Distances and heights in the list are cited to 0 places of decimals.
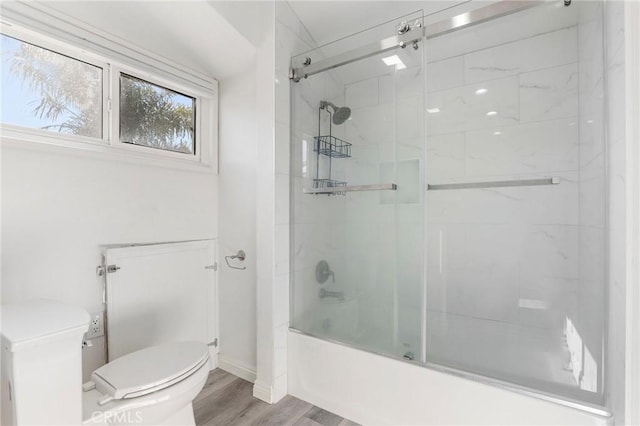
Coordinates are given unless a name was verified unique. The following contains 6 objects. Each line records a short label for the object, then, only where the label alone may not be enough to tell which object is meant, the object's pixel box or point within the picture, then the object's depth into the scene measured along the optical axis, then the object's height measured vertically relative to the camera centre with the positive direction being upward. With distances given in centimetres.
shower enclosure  149 +13
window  138 +65
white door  163 -53
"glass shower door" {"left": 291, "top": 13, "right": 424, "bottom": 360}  169 +9
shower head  190 +64
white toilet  93 -67
